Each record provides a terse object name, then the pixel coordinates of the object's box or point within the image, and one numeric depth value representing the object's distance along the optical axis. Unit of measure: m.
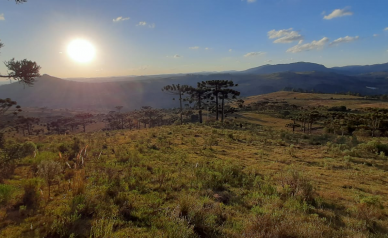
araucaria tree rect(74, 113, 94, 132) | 66.07
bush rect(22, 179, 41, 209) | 5.29
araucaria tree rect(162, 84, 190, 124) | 46.46
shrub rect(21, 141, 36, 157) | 10.00
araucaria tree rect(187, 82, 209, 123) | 43.22
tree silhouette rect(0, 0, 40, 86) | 10.34
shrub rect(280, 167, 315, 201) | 6.33
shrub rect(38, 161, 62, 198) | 6.15
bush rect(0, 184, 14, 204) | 5.15
